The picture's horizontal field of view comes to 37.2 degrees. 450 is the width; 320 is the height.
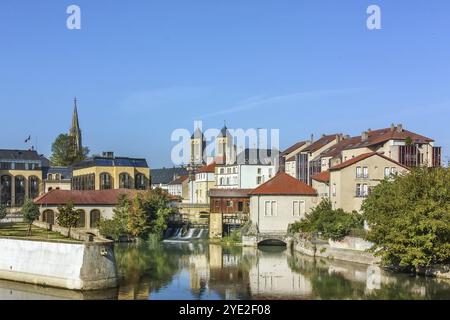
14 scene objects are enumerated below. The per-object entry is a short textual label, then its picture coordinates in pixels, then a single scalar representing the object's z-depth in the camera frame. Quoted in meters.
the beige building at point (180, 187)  123.56
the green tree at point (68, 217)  65.00
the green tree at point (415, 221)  39.47
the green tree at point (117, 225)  70.56
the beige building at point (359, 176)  61.31
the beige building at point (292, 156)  88.62
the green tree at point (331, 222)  52.97
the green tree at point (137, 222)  70.52
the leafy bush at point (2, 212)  69.85
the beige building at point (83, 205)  72.94
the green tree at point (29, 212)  68.44
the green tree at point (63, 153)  127.06
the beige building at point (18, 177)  106.38
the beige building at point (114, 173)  93.81
